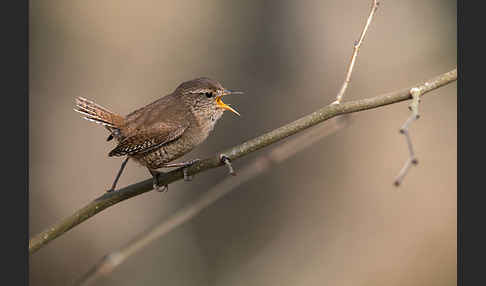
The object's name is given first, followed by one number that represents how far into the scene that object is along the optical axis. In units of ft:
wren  22.12
